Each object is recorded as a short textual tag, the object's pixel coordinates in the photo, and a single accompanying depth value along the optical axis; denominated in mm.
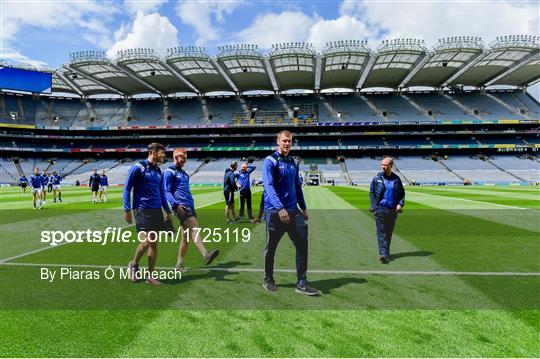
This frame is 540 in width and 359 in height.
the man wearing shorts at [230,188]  11719
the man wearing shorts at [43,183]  16769
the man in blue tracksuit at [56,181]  19475
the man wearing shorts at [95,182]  18984
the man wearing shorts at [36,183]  16266
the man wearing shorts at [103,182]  19844
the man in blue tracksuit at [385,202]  6730
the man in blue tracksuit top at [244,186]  12016
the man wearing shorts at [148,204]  5243
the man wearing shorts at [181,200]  5898
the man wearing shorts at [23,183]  29197
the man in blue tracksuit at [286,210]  4738
